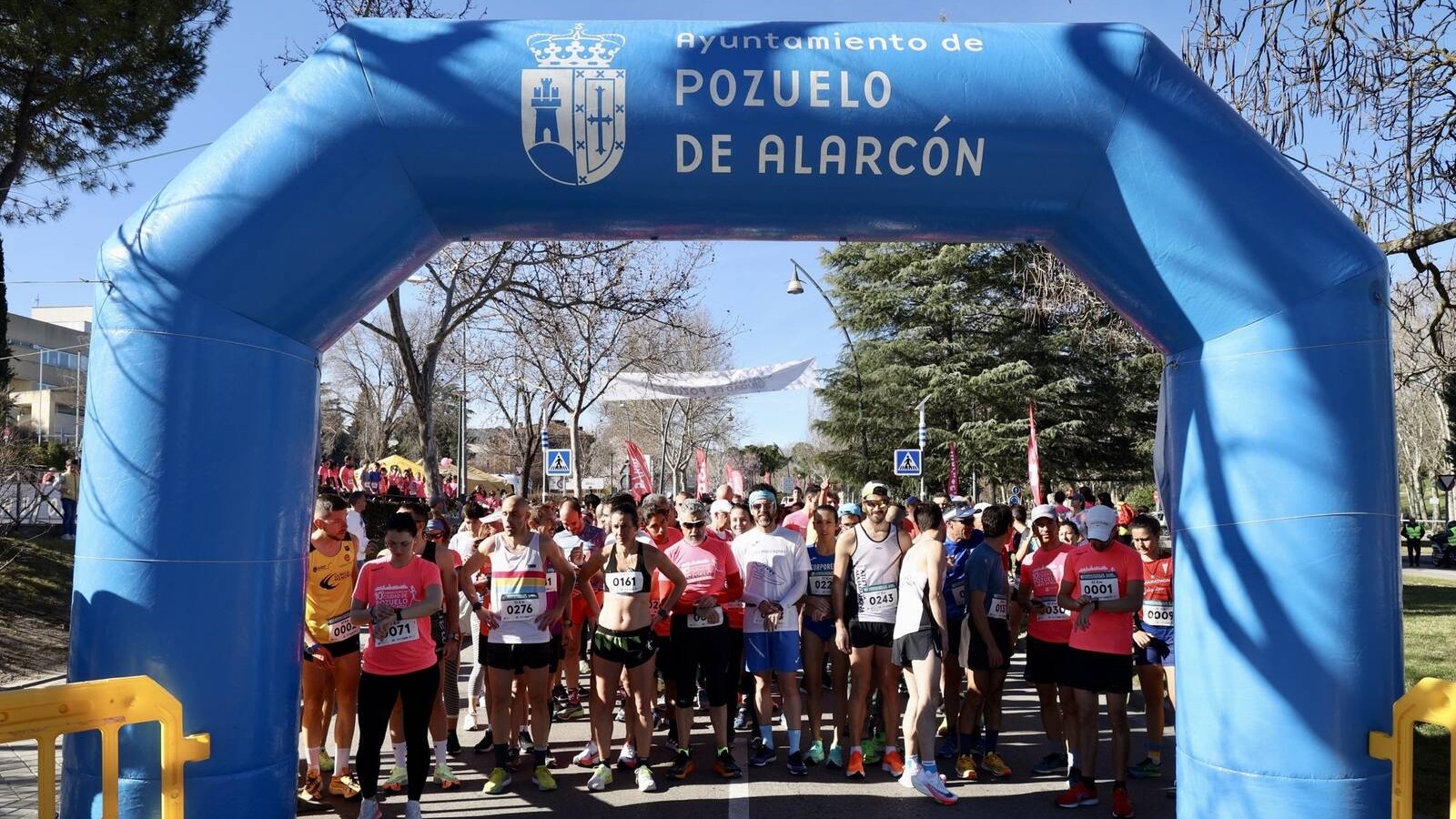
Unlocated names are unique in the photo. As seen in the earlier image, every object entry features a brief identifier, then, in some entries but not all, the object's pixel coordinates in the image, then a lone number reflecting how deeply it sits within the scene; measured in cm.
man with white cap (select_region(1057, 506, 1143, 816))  625
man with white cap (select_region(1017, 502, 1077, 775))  690
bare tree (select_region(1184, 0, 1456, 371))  675
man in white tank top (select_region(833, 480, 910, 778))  698
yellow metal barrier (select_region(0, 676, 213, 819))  354
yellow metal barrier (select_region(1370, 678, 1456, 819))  412
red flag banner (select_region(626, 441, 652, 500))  1711
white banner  1755
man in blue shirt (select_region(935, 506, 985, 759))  739
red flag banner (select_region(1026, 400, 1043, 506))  1408
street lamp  2275
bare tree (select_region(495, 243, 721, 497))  1511
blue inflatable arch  445
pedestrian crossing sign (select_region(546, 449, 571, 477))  1881
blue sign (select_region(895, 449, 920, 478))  1903
